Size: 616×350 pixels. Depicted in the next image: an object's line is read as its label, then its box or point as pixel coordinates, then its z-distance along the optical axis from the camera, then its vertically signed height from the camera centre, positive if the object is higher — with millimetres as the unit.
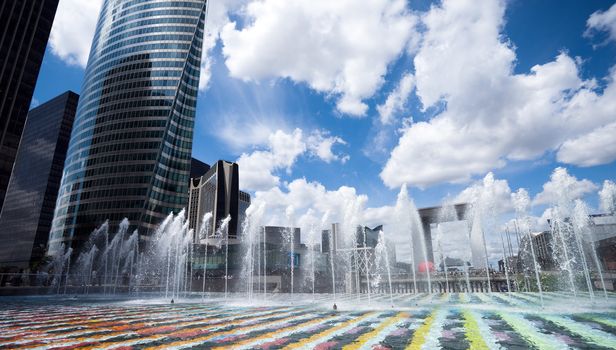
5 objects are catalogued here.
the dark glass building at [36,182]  163750 +46262
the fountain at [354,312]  15445 -2878
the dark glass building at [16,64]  66000 +41649
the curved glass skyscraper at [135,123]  112000 +52992
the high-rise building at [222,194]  157750 +37101
